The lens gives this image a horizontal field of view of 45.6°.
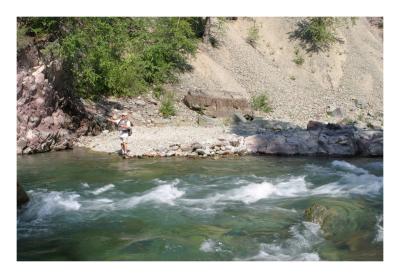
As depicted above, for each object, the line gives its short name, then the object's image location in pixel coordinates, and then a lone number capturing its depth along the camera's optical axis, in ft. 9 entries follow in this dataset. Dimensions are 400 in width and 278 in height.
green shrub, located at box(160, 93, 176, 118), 60.95
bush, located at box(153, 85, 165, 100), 66.53
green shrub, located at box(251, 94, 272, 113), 71.93
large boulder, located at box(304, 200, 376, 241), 21.33
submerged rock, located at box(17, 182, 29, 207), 24.71
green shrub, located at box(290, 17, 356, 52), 91.15
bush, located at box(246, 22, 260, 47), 89.94
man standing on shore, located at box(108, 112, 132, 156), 41.39
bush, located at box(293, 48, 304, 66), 88.63
